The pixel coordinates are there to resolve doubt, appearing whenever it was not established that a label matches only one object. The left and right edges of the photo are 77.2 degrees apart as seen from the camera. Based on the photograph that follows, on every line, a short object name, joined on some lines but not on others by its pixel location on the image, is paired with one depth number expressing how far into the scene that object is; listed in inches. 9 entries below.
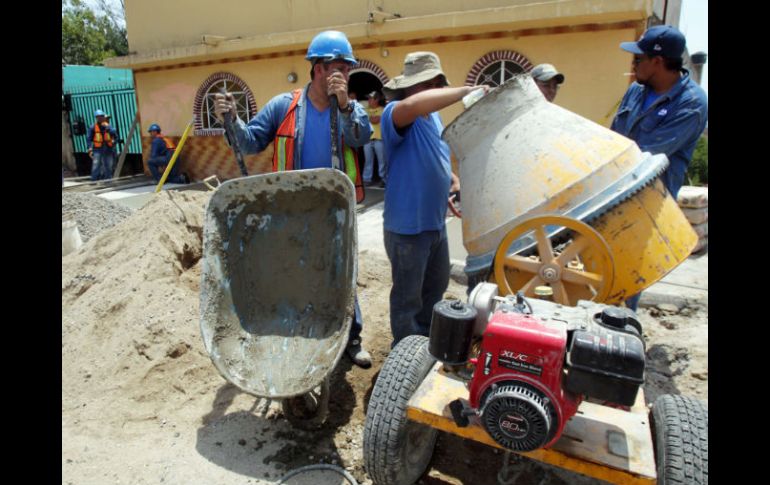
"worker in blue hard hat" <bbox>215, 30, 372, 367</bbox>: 105.7
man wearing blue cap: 114.0
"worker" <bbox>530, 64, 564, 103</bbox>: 153.6
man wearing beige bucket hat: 104.7
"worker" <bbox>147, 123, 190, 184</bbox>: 445.1
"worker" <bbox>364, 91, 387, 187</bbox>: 347.6
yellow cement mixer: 82.3
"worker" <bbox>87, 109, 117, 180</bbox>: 489.1
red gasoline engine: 60.7
